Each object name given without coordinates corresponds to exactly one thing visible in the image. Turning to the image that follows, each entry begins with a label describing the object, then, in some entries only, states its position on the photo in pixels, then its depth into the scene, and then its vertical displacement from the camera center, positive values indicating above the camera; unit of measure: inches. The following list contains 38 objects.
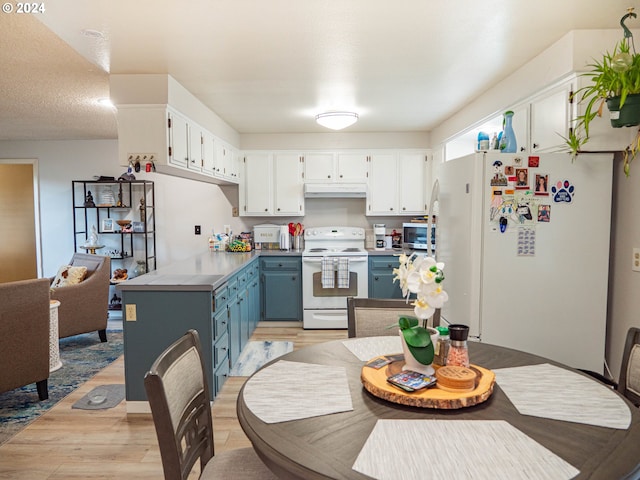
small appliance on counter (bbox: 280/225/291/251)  201.9 -6.8
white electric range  188.7 -30.0
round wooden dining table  38.3 -22.0
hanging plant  77.6 +25.8
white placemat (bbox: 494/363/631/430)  46.9 -21.7
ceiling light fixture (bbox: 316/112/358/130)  156.9 +40.0
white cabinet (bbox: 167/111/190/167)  121.3 +25.7
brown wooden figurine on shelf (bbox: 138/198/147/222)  213.8 +6.4
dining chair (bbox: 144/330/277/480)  47.3 -24.8
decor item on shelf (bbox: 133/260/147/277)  222.5 -23.8
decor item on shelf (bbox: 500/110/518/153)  100.1 +20.5
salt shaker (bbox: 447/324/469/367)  54.5 -16.3
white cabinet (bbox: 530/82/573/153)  95.7 +25.7
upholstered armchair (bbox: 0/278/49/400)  109.8 -30.7
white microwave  187.9 -5.8
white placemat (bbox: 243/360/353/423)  48.7 -21.9
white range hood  198.1 +15.8
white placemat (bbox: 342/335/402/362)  69.2 -21.7
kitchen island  111.1 -26.0
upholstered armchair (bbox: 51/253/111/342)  160.4 -31.3
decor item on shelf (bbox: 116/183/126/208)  215.8 +11.6
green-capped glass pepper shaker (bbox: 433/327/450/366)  58.4 -17.6
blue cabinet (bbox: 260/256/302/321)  191.9 -27.7
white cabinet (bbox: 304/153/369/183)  203.9 +27.5
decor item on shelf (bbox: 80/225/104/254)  214.7 -10.5
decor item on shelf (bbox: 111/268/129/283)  216.5 -27.9
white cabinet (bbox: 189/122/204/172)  137.5 +25.6
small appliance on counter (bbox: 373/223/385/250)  205.2 -5.8
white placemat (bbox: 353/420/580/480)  36.8 -22.0
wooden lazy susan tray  48.9 -20.7
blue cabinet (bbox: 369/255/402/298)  190.4 -24.6
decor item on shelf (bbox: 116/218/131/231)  217.6 -0.1
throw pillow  170.4 -22.3
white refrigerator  93.1 -6.7
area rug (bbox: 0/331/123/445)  109.8 -50.8
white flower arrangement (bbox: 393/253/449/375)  52.0 -10.5
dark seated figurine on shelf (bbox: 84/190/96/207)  215.3 +11.3
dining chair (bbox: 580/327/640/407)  58.3 -21.0
